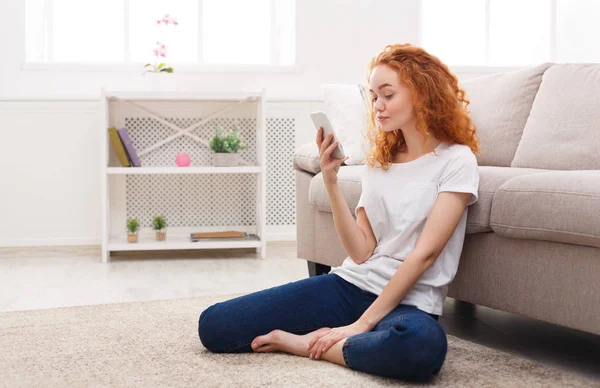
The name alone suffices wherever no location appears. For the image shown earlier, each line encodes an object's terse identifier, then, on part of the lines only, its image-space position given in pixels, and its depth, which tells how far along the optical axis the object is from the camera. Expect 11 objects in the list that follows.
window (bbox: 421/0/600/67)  4.66
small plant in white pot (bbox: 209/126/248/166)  3.95
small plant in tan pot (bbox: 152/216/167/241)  3.96
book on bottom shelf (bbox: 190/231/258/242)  3.86
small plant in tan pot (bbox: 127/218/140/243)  3.86
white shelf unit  3.75
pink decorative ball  3.95
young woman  1.72
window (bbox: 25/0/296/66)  4.37
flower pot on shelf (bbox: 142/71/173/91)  4.06
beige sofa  1.69
